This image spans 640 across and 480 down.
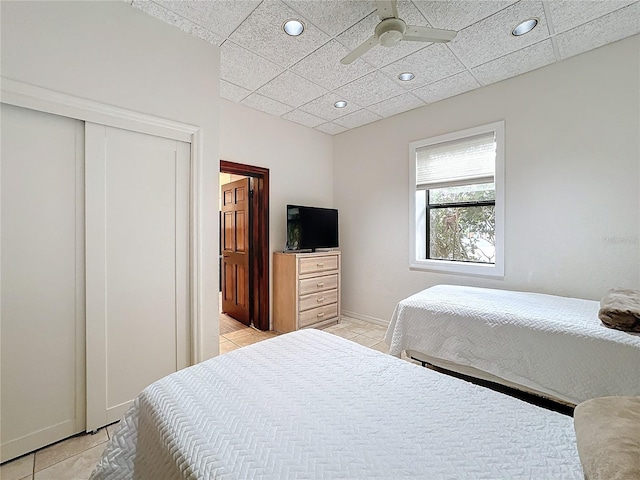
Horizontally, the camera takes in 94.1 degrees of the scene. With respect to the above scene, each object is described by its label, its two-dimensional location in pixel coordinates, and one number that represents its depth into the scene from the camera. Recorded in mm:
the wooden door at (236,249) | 4039
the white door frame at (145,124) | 1654
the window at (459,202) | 3143
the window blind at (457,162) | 3219
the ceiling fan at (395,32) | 1811
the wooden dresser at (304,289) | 3662
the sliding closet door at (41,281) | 1655
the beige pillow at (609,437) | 672
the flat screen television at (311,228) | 3896
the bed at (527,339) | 1732
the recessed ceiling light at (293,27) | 2137
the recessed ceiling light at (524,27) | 2150
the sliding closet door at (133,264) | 1909
